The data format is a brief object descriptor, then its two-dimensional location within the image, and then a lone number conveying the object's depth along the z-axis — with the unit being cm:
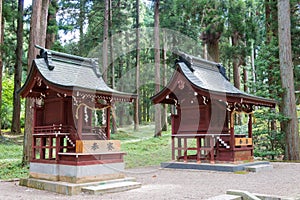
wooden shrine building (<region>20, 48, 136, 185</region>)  722
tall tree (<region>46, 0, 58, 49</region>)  1532
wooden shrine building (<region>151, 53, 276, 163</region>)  1030
